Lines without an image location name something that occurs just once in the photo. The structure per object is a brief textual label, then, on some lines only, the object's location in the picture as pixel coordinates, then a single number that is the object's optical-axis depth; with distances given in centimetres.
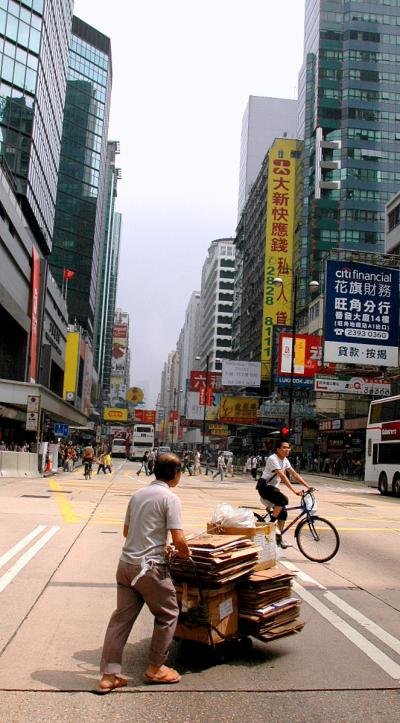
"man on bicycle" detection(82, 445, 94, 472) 3184
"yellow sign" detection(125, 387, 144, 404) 11726
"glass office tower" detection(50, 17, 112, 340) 11694
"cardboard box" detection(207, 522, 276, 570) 595
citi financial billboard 3181
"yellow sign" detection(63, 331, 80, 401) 8412
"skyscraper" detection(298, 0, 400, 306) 8225
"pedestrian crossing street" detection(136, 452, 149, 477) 3989
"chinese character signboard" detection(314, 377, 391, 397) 4166
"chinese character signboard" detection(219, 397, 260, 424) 7294
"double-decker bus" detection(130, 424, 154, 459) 6950
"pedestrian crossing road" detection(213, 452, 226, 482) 3797
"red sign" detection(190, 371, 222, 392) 6706
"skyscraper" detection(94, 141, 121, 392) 17762
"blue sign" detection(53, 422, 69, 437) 5724
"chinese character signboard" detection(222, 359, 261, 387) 6544
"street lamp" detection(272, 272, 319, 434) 3157
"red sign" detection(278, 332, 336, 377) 4396
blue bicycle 952
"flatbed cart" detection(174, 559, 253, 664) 485
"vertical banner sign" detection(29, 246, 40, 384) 5122
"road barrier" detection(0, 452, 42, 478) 2814
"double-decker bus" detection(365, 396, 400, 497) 2662
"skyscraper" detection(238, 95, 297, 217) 14725
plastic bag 609
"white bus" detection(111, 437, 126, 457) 8636
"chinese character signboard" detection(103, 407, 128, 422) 12950
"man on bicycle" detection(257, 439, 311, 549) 951
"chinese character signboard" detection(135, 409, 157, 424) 10781
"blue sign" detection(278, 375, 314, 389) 4706
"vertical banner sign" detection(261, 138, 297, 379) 7175
